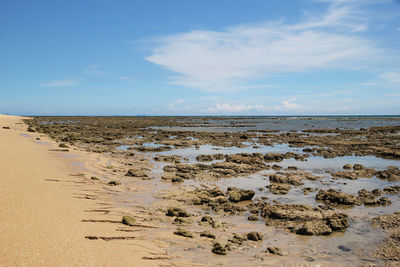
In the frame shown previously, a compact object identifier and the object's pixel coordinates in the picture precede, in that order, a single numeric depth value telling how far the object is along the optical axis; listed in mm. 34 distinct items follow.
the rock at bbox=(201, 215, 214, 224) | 7236
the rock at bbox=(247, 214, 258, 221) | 7703
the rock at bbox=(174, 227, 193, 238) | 6211
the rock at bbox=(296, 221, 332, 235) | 6766
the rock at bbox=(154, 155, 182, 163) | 17009
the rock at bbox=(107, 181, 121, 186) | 10519
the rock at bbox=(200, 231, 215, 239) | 6271
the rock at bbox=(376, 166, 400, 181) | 13070
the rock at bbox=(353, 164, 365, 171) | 14980
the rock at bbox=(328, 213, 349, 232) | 7012
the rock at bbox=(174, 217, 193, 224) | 7093
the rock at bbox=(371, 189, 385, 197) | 10242
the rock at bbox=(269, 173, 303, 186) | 11838
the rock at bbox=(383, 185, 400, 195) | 10539
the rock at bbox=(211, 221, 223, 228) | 6988
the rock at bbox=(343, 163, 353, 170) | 15211
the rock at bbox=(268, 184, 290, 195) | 10456
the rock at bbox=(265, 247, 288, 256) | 5691
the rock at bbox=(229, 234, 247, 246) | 6055
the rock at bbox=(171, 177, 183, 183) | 11844
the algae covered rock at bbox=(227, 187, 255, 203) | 9141
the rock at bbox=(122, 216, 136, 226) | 6545
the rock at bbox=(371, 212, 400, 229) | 7316
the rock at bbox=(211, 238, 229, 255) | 5500
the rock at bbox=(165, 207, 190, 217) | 7535
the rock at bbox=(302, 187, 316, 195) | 10555
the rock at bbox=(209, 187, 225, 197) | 9750
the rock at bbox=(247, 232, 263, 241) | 6297
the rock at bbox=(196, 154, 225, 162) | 17733
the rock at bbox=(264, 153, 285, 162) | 18197
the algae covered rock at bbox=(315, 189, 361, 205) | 9242
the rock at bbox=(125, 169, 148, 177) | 12378
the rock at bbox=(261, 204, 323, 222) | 7695
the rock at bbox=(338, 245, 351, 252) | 5984
